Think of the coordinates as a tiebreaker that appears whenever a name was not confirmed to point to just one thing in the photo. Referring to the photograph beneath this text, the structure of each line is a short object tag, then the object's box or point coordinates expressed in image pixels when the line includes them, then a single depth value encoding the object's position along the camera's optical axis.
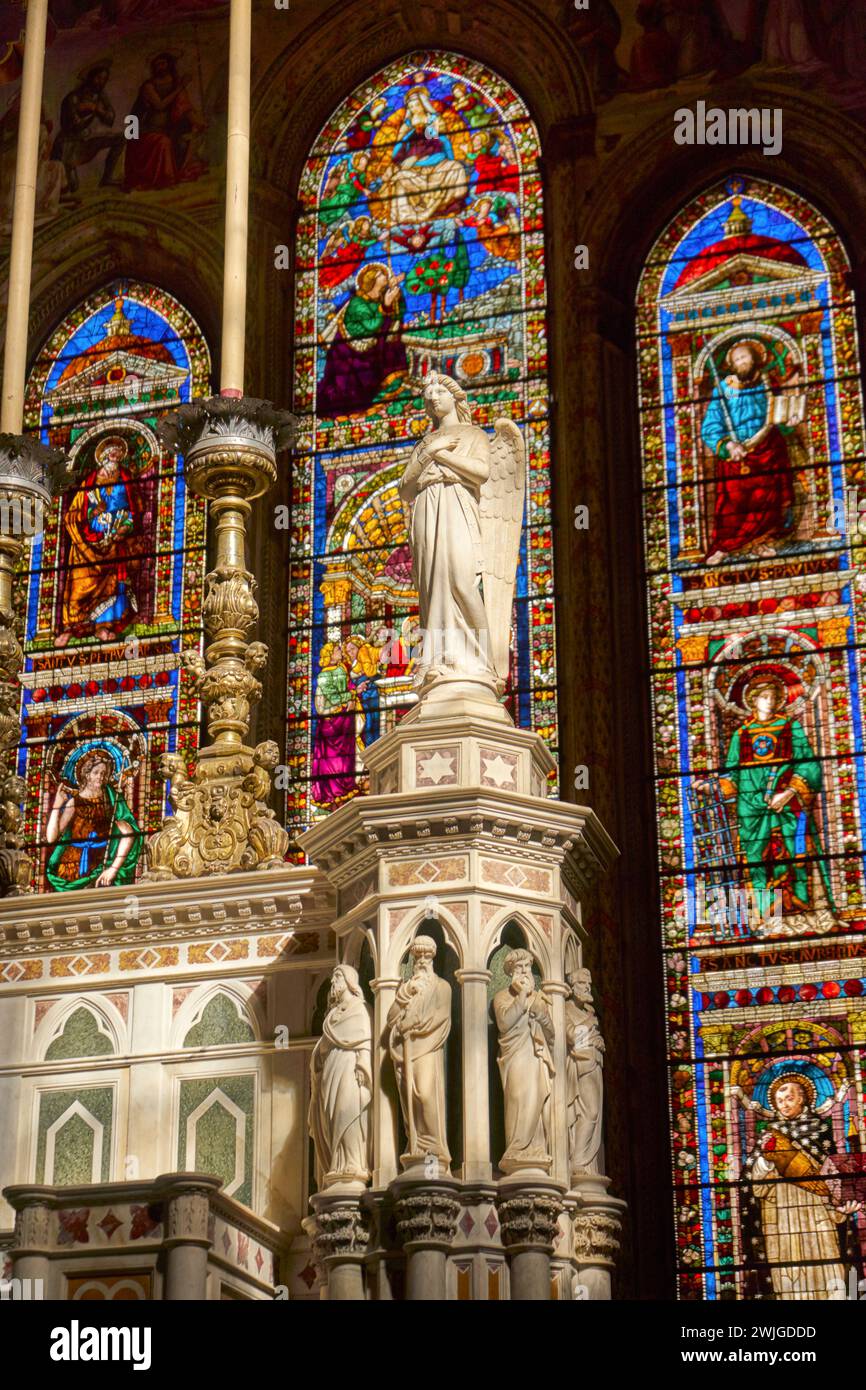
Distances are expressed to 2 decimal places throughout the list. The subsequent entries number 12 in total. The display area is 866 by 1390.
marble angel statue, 8.94
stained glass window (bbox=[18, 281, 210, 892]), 14.89
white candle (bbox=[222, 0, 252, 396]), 9.94
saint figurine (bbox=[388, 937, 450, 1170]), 7.79
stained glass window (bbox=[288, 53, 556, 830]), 14.62
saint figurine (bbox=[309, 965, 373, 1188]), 7.95
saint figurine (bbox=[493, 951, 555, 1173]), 7.82
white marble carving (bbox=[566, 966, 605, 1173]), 8.44
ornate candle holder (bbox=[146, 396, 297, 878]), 9.24
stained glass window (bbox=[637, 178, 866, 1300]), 12.52
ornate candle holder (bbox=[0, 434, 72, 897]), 10.04
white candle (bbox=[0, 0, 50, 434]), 10.34
